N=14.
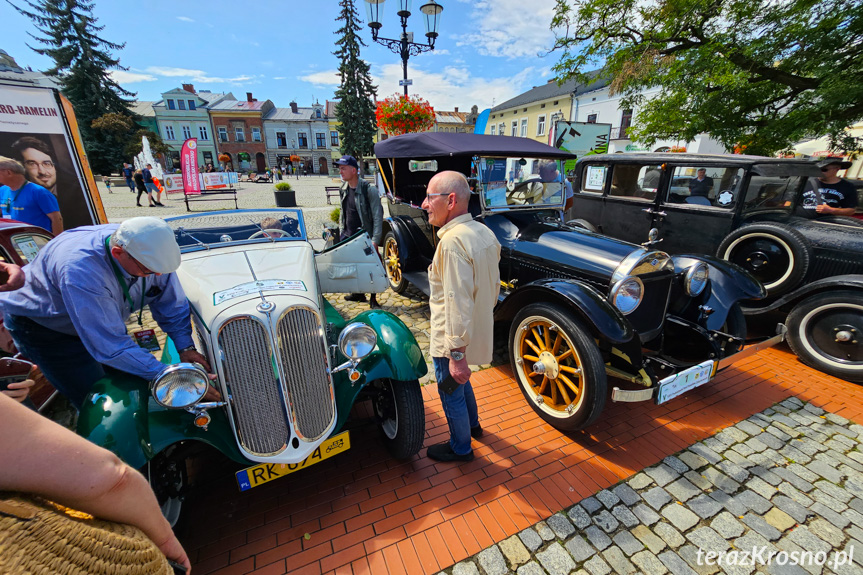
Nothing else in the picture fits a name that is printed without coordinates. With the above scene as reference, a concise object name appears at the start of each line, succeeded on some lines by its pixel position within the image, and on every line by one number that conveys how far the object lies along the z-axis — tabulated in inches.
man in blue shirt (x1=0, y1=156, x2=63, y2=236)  149.9
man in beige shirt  81.4
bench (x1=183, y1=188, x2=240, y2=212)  567.1
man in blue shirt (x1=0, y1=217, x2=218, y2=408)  69.5
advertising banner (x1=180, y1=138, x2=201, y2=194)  554.9
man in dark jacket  191.2
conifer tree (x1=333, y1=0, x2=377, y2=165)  1240.2
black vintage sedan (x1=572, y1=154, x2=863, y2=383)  137.9
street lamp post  268.0
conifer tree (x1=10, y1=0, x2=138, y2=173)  1072.2
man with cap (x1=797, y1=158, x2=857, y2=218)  165.8
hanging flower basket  340.8
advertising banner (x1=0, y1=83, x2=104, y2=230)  172.6
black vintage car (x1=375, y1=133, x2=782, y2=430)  100.7
